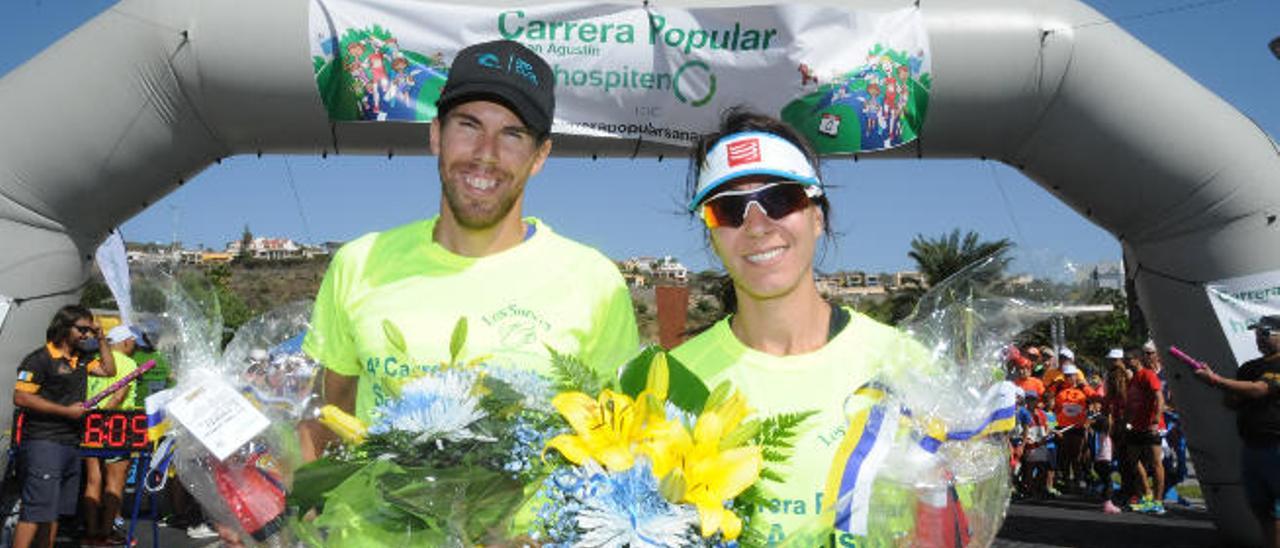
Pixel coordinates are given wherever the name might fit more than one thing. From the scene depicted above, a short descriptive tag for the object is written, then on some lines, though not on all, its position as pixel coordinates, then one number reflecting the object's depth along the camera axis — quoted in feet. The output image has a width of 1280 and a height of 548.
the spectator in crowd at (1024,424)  37.24
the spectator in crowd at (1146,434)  33.45
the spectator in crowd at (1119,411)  36.14
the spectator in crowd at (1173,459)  40.09
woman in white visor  6.65
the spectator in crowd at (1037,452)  39.09
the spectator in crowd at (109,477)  26.58
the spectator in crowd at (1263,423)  21.72
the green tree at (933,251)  38.32
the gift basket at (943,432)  5.47
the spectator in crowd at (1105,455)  36.45
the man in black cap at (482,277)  7.71
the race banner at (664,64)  22.99
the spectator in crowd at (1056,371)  41.06
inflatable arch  21.63
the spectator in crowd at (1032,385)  38.90
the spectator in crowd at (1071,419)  40.29
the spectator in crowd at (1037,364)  38.40
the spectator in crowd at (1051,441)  40.96
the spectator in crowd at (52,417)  21.12
